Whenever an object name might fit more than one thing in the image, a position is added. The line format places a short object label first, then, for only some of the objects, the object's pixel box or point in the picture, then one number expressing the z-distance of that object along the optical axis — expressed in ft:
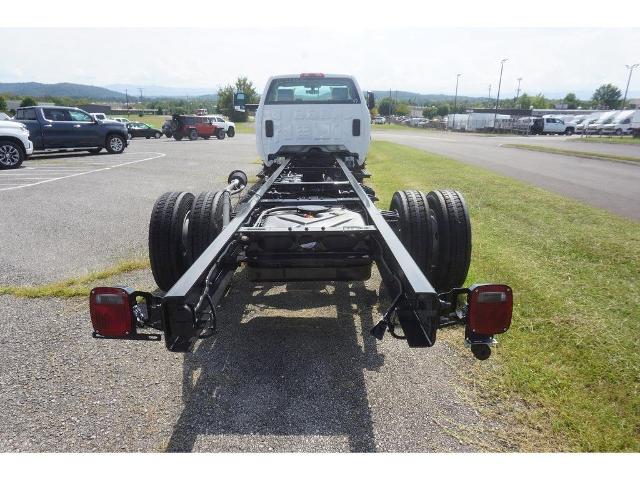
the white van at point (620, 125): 133.08
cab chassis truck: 7.48
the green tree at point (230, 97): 237.86
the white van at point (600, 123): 140.08
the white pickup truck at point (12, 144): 43.55
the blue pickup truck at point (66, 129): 52.75
